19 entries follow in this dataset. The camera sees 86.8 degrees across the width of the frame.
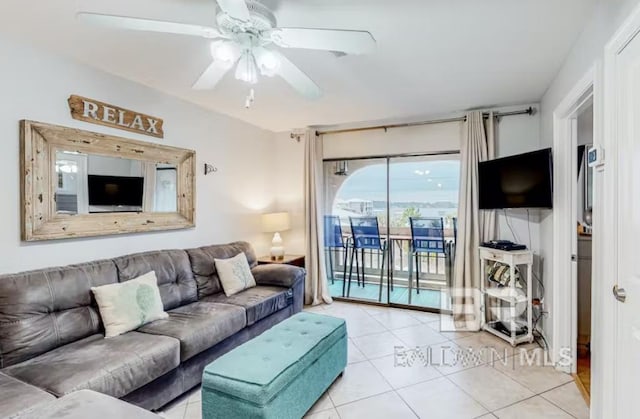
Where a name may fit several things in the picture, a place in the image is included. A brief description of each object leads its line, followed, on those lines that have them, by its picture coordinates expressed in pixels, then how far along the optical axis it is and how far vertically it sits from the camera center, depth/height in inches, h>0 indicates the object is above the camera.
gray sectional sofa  69.5 -33.3
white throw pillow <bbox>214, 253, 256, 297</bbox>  130.6 -26.7
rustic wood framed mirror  90.9 +7.8
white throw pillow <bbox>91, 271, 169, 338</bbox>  90.7 -27.2
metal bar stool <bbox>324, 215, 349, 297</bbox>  188.2 -16.5
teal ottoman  69.6 -37.2
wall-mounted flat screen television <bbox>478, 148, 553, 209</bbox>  107.1 +9.1
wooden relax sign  100.2 +29.8
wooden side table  167.0 -26.6
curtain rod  141.9 +40.3
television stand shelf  124.0 -33.5
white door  55.2 -2.4
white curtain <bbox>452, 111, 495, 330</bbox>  144.6 -7.0
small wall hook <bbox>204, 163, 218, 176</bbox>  147.0 +17.3
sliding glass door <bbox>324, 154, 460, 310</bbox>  165.0 -10.6
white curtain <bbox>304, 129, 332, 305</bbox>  178.1 -12.9
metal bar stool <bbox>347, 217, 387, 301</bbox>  179.3 -15.2
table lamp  173.0 -9.9
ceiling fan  59.1 +32.6
